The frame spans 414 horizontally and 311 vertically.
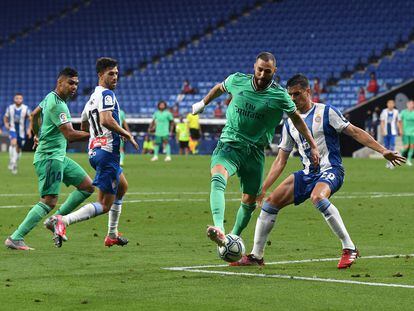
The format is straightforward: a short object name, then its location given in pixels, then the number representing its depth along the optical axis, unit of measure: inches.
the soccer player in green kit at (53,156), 482.3
